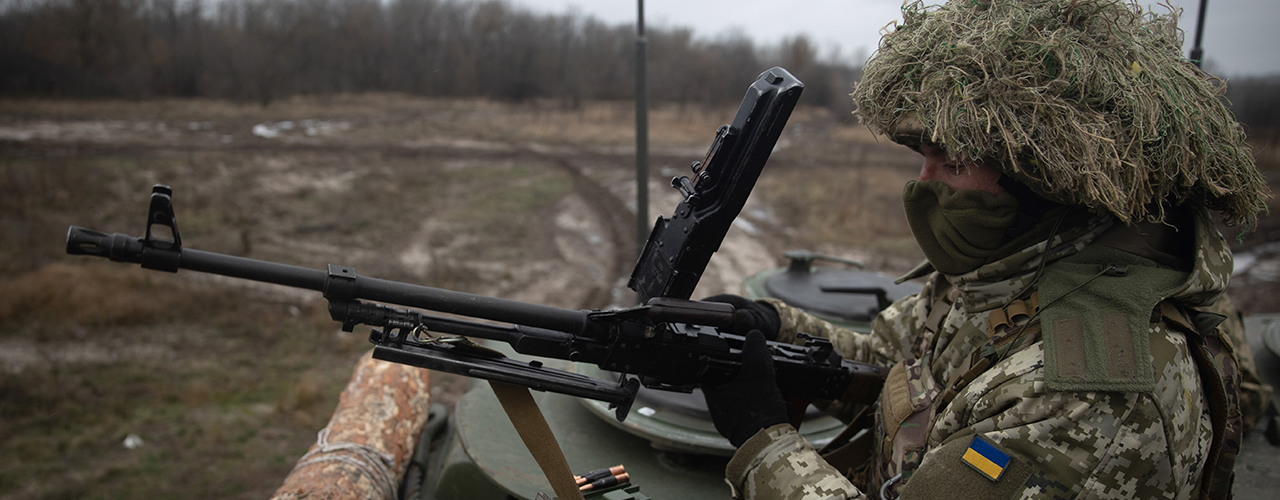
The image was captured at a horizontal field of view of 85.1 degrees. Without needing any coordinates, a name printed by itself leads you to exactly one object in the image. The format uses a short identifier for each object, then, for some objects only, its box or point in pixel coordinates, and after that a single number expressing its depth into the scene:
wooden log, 3.03
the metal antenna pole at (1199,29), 4.98
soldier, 1.74
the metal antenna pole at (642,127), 5.48
